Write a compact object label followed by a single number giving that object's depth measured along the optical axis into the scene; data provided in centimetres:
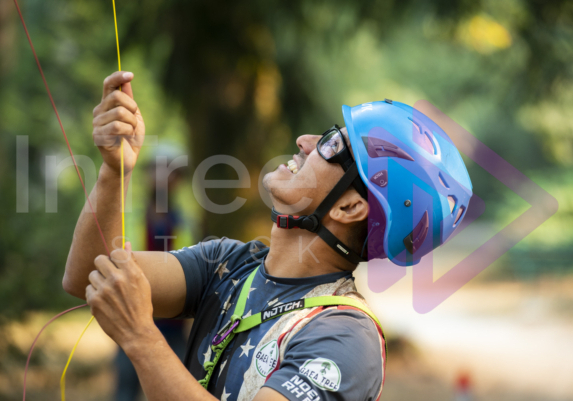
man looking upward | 393
